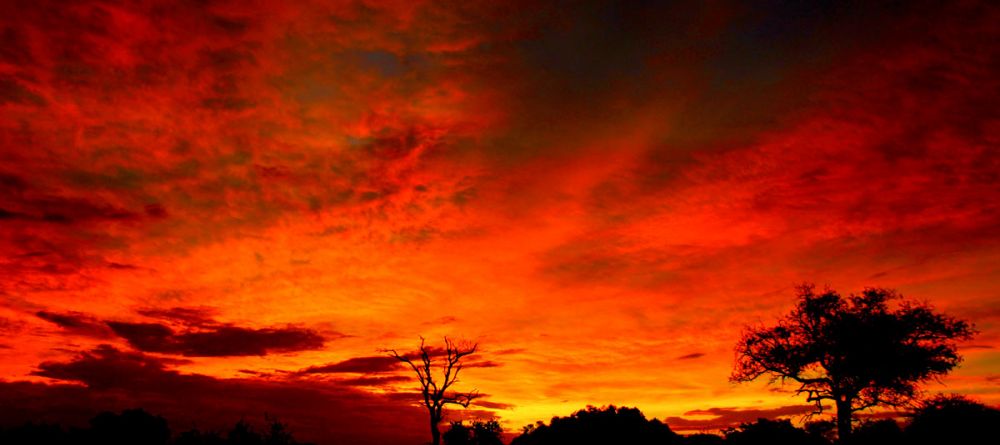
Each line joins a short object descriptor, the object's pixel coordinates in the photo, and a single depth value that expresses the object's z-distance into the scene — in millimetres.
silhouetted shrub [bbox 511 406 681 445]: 39250
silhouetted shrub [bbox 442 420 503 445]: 70000
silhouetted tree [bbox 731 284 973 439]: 38969
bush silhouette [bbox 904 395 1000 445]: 25014
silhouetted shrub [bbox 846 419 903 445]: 29770
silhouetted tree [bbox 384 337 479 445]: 59281
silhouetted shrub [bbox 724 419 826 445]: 32250
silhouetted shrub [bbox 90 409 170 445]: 65188
